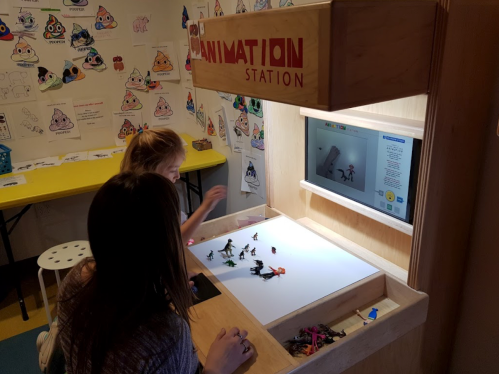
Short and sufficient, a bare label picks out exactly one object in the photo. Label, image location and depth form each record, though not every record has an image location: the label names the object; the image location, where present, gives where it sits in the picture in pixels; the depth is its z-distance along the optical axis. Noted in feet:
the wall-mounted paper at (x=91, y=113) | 8.66
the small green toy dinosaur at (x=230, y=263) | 4.33
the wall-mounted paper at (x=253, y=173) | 6.90
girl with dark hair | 2.40
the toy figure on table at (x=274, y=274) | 4.07
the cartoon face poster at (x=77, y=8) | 8.00
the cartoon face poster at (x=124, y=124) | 9.12
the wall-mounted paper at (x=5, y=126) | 8.00
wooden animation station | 2.64
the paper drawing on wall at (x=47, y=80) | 8.12
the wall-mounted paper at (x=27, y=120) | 8.12
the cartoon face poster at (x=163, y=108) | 9.34
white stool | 6.03
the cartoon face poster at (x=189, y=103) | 8.94
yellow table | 6.48
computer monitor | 3.83
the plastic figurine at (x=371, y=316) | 3.70
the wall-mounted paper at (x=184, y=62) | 8.57
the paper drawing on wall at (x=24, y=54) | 7.82
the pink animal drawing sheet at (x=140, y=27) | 8.66
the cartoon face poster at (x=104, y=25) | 8.32
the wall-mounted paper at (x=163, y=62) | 9.01
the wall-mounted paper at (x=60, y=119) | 8.38
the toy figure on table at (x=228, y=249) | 4.54
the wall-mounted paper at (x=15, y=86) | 7.86
